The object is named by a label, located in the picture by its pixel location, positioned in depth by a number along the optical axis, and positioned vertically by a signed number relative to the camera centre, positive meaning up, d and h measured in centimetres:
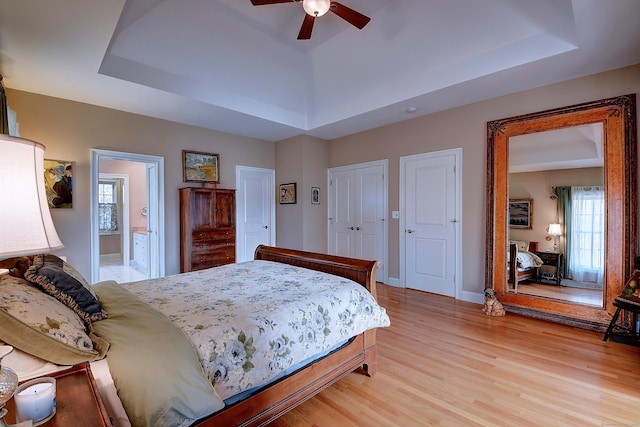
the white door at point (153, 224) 435 -20
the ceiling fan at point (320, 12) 228 +166
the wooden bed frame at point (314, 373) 140 -94
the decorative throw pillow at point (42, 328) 90 -39
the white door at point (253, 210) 526 +1
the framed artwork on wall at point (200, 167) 463 +71
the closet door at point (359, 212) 490 -3
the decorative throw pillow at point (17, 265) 132 -26
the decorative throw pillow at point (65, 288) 126 -35
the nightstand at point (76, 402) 73 -52
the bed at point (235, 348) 108 -62
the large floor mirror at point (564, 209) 281 +1
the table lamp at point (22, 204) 73 +2
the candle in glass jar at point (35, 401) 71 -47
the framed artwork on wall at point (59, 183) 347 +34
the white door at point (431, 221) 404 -15
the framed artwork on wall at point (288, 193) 539 +32
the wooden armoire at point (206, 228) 433 -26
